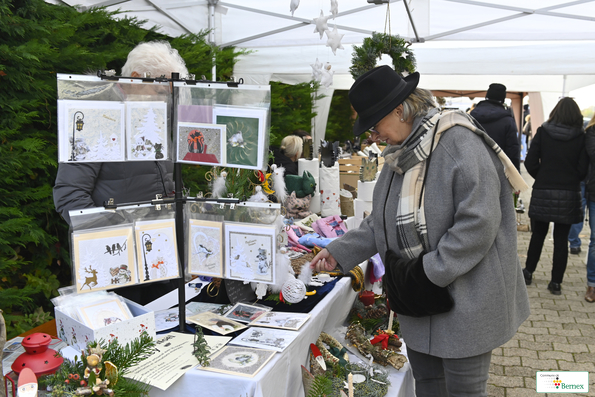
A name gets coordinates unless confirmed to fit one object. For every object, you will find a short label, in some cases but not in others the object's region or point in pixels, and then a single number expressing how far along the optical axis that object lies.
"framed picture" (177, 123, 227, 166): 1.69
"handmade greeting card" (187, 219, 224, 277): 1.78
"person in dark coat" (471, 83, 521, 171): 4.79
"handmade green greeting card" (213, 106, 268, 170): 1.65
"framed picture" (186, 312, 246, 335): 1.83
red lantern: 1.28
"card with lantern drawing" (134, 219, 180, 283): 1.67
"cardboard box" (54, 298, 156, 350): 1.46
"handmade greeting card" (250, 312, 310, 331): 1.87
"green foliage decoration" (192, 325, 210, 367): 1.55
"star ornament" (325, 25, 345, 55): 3.78
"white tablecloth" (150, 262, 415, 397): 1.49
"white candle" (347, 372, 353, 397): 1.69
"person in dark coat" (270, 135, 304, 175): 4.08
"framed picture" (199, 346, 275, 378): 1.52
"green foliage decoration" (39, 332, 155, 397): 1.23
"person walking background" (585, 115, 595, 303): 3.93
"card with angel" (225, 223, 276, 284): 1.75
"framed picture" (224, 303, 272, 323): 1.95
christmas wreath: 3.34
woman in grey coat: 1.46
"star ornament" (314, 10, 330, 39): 3.61
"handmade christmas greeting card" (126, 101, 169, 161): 1.64
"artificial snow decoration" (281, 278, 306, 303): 2.08
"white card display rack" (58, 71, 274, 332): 1.57
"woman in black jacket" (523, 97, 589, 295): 4.02
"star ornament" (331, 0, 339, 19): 3.29
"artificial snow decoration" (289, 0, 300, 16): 3.03
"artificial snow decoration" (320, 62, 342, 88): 4.66
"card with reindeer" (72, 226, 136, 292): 1.56
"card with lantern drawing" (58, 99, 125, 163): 1.54
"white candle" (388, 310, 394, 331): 2.52
